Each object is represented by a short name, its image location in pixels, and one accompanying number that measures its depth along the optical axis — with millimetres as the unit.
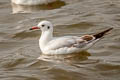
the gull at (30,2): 15995
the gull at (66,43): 10719
